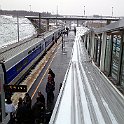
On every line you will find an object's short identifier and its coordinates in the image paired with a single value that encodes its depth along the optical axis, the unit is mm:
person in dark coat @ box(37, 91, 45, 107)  5629
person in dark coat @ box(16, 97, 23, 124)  5122
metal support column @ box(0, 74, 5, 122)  5309
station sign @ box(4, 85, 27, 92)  4876
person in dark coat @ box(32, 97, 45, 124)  5135
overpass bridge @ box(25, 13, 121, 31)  49696
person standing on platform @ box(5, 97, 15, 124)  5437
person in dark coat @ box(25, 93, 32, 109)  5212
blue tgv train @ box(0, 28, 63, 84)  6943
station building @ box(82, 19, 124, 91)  3464
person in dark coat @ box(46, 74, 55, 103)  7205
